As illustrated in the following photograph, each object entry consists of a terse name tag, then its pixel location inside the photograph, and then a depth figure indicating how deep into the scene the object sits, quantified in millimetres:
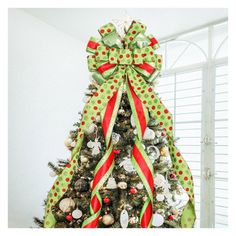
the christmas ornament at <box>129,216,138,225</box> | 1192
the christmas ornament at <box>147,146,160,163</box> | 1357
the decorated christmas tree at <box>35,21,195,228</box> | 1190
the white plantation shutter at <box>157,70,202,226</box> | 2990
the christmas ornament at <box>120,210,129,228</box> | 1153
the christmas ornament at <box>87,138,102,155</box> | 1300
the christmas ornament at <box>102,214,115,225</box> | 1190
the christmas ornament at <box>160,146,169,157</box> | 1454
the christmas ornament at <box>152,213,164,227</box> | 1219
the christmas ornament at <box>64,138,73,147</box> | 1436
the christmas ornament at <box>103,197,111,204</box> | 1215
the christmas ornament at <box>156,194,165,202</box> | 1264
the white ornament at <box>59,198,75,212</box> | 1258
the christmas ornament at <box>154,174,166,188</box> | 1283
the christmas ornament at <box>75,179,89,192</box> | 1289
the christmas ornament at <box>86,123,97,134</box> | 1326
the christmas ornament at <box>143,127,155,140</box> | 1338
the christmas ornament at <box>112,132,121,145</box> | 1291
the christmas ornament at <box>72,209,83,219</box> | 1225
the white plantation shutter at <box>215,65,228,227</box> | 2732
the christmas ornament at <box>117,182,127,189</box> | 1211
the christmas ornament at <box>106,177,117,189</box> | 1218
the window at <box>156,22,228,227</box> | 2793
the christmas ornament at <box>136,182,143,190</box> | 1248
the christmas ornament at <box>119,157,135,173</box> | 1239
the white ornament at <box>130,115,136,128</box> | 1315
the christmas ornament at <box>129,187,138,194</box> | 1219
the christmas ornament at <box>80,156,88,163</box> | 1311
